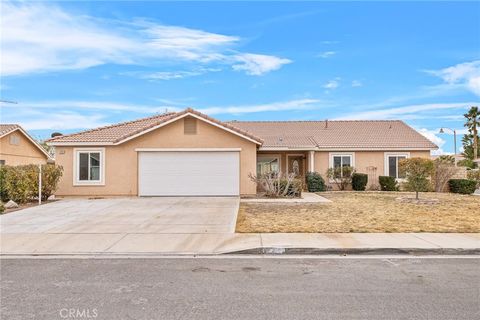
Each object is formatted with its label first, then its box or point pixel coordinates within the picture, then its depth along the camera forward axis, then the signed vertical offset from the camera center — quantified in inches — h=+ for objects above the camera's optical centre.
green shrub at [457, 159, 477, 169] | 1469.6 +29.7
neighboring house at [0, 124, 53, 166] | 1099.9 +77.2
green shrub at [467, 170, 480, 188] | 941.2 -10.0
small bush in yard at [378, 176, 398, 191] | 883.3 -27.8
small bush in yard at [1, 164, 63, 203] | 596.4 -16.5
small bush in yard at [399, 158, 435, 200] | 639.1 +3.5
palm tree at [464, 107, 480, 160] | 1800.4 +237.1
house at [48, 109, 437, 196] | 735.1 +22.8
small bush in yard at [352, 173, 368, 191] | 884.6 -23.0
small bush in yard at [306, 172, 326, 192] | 855.1 -24.5
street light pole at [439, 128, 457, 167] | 2026.3 +172.2
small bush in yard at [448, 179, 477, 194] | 853.8 -33.7
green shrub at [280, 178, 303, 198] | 697.6 -30.8
